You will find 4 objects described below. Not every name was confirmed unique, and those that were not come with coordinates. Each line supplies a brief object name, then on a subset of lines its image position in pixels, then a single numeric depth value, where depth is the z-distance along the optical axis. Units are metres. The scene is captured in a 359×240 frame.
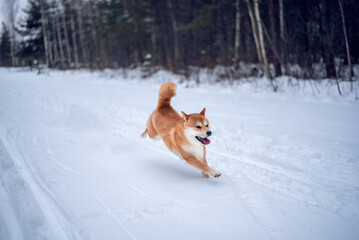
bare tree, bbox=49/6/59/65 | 27.65
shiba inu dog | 2.54
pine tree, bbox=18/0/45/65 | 28.02
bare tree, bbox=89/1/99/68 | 23.26
